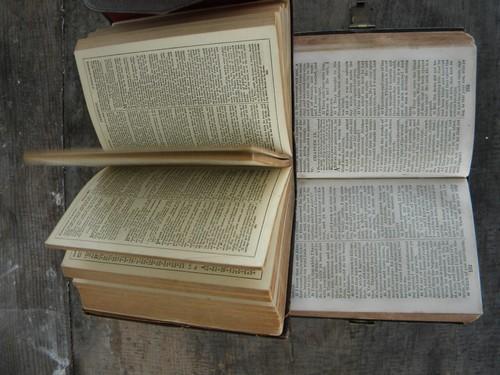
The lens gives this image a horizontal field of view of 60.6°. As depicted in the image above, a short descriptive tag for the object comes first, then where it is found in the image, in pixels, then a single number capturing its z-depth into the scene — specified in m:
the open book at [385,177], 0.68
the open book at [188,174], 0.50
